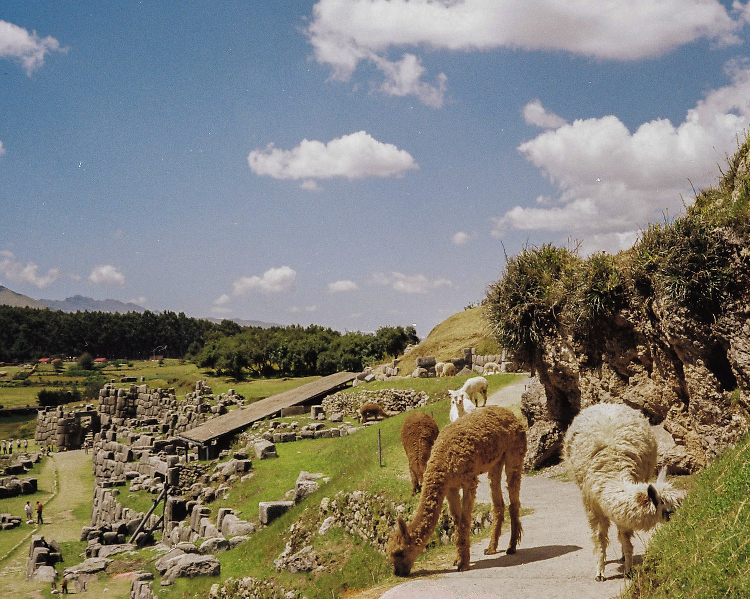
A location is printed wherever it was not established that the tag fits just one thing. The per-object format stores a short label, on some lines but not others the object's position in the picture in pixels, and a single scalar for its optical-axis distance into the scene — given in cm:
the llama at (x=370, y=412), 3581
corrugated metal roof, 3812
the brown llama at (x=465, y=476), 1056
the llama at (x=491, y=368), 4151
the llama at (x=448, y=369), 4319
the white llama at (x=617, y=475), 853
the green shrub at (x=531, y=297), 2019
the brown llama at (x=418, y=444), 1706
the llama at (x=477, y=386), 2650
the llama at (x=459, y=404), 2087
